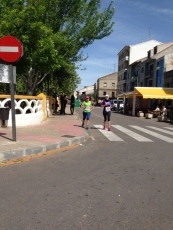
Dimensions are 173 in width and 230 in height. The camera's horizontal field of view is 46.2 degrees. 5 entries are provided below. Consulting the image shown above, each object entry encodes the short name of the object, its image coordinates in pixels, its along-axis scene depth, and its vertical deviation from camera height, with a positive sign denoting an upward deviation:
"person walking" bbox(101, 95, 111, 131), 9.12 -0.39
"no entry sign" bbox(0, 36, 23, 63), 5.15 +1.23
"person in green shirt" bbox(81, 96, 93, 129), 9.24 -0.40
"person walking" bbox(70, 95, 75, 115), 16.02 -0.36
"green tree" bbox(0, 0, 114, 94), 9.88 +4.05
